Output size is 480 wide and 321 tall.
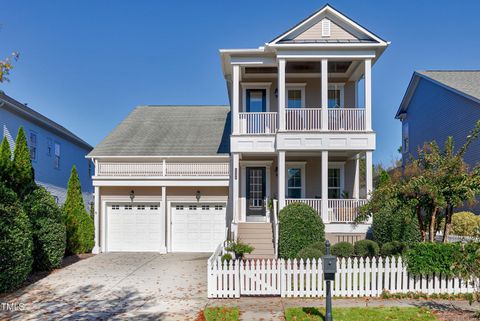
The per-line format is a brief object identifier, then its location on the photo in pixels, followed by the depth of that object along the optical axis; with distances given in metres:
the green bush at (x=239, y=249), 11.02
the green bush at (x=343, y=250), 11.10
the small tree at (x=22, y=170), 11.38
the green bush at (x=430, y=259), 8.68
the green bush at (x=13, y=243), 8.96
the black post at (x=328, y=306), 6.53
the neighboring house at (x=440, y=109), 16.78
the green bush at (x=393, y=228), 11.80
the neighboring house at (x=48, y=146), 17.91
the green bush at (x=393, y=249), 10.96
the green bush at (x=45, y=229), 11.29
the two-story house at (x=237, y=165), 14.06
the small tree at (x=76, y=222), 15.02
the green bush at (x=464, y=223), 14.03
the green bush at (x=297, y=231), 11.75
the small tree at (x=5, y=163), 11.07
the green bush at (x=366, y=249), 11.33
